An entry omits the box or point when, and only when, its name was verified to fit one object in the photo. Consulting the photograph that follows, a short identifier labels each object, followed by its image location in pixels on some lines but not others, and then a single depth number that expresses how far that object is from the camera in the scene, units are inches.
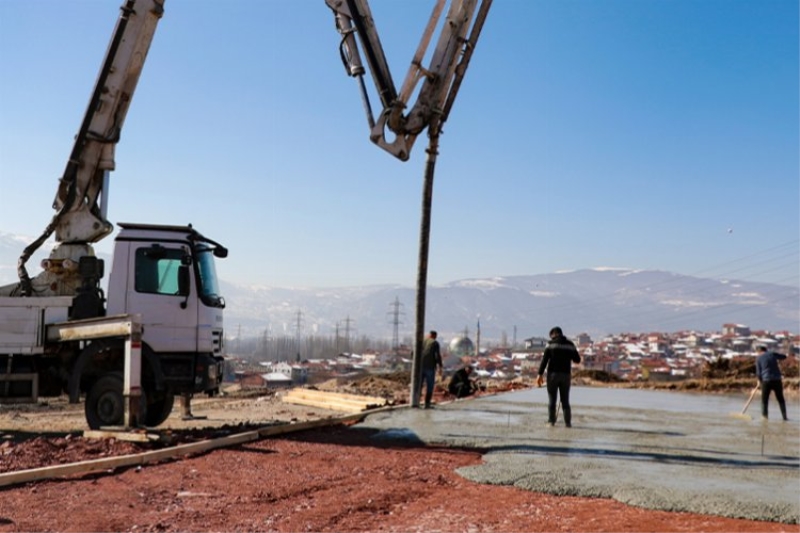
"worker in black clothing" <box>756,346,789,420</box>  616.1
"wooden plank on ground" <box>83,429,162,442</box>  410.3
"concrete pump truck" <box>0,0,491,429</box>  469.4
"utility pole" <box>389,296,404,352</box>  4434.5
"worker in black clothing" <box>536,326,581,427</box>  534.9
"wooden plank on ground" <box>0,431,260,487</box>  313.1
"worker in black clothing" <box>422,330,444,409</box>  644.1
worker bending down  817.0
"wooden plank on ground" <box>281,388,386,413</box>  665.6
